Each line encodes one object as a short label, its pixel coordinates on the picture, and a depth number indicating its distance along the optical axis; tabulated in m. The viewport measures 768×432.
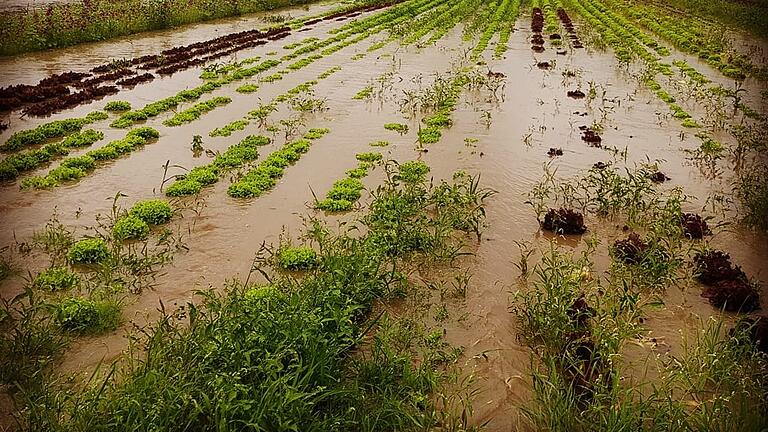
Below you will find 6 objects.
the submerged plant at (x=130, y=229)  6.81
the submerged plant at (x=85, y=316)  5.19
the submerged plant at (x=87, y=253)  6.31
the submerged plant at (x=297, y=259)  6.36
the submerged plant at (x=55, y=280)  5.79
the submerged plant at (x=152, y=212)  7.22
